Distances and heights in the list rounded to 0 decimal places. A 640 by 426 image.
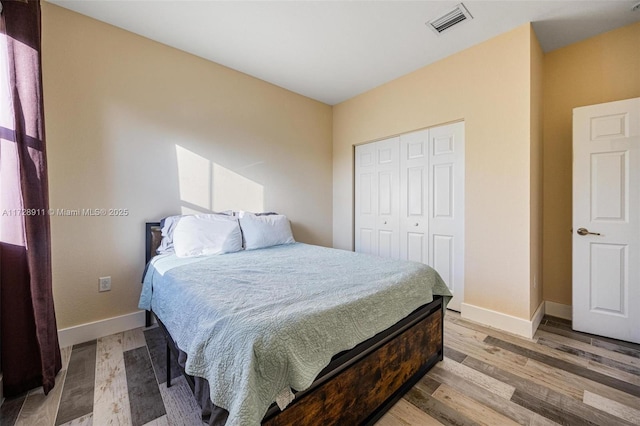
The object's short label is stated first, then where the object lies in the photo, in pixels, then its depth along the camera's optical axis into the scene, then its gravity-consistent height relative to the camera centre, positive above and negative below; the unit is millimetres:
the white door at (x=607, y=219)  2104 -78
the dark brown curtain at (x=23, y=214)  1475 -9
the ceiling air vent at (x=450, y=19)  2078 +1627
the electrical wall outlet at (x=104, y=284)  2221 -620
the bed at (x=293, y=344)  942 -619
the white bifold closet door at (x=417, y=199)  2799 +143
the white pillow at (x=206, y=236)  2248 -219
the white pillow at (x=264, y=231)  2619 -204
